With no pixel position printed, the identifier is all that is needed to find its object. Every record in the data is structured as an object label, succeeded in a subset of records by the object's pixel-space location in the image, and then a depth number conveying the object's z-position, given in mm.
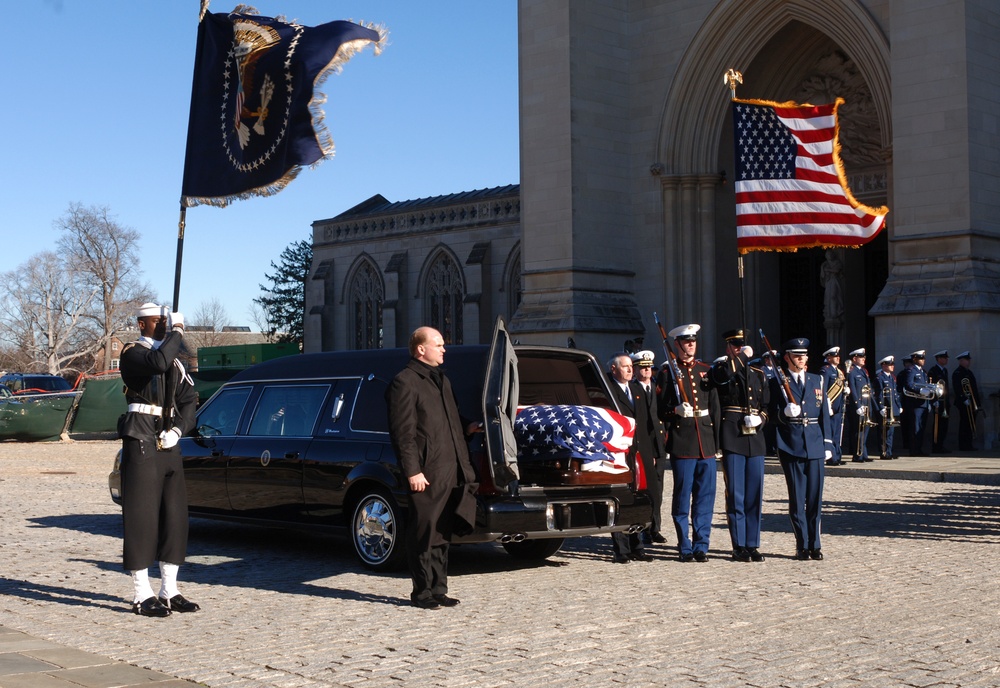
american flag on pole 13805
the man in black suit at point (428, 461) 7828
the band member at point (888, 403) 20984
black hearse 8711
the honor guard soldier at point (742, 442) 9984
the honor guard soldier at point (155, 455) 7734
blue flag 12078
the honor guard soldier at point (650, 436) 10289
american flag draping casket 9117
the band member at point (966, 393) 21312
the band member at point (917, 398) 21109
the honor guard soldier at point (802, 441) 9992
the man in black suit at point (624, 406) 9859
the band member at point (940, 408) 21672
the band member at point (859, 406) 20553
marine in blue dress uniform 10062
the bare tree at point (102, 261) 68812
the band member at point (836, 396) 19031
